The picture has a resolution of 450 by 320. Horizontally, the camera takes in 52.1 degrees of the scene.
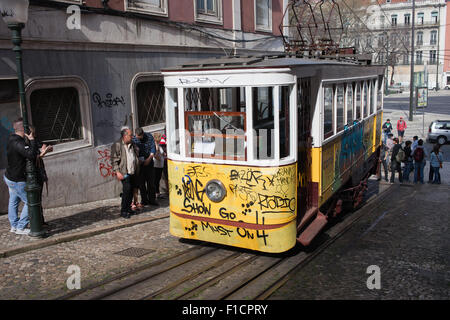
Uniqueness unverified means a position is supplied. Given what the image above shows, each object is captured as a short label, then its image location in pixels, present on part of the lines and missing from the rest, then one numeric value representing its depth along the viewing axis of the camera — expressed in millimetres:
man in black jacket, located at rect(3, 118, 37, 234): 7055
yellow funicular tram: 6082
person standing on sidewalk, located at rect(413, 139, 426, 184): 15398
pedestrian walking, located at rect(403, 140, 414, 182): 15945
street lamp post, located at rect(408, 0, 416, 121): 33188
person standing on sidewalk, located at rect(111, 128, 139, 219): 8586
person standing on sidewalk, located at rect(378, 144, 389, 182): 15862
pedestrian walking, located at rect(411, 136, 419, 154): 16681
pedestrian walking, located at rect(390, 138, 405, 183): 15477
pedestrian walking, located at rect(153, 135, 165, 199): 10516
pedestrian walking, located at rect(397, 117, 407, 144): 25025
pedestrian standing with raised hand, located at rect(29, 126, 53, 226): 7348
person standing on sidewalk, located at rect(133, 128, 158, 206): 9664
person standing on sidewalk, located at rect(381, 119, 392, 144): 19838
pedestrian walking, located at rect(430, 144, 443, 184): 15122
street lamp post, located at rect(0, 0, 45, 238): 6910
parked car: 24516
